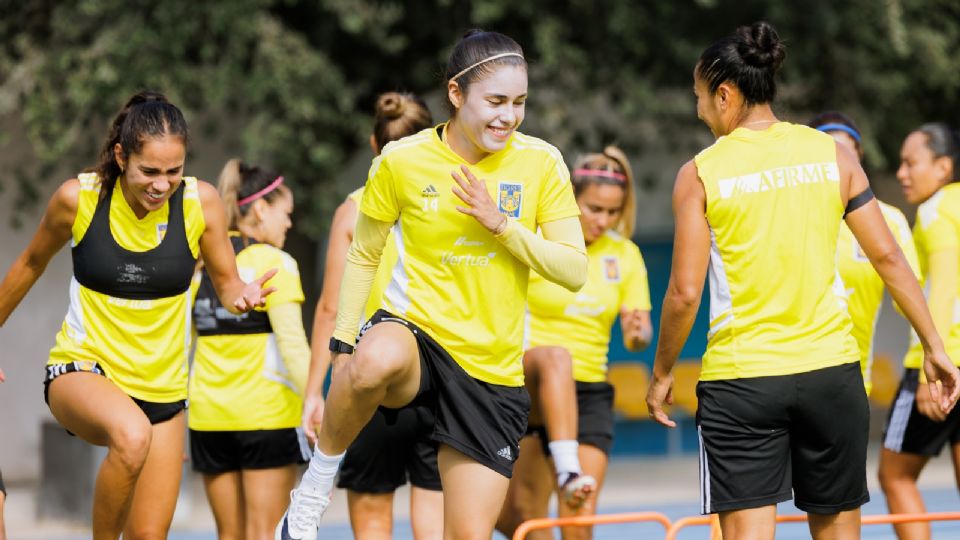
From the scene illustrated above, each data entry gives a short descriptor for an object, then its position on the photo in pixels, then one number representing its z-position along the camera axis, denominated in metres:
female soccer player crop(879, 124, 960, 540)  14.30
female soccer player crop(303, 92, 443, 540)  11.91
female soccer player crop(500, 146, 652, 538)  14.46
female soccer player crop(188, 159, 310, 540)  13.34
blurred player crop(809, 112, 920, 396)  14.02
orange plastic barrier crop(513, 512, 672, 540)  12.83
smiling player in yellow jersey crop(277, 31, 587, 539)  9.83
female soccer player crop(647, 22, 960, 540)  9.91
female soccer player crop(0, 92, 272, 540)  11.25
